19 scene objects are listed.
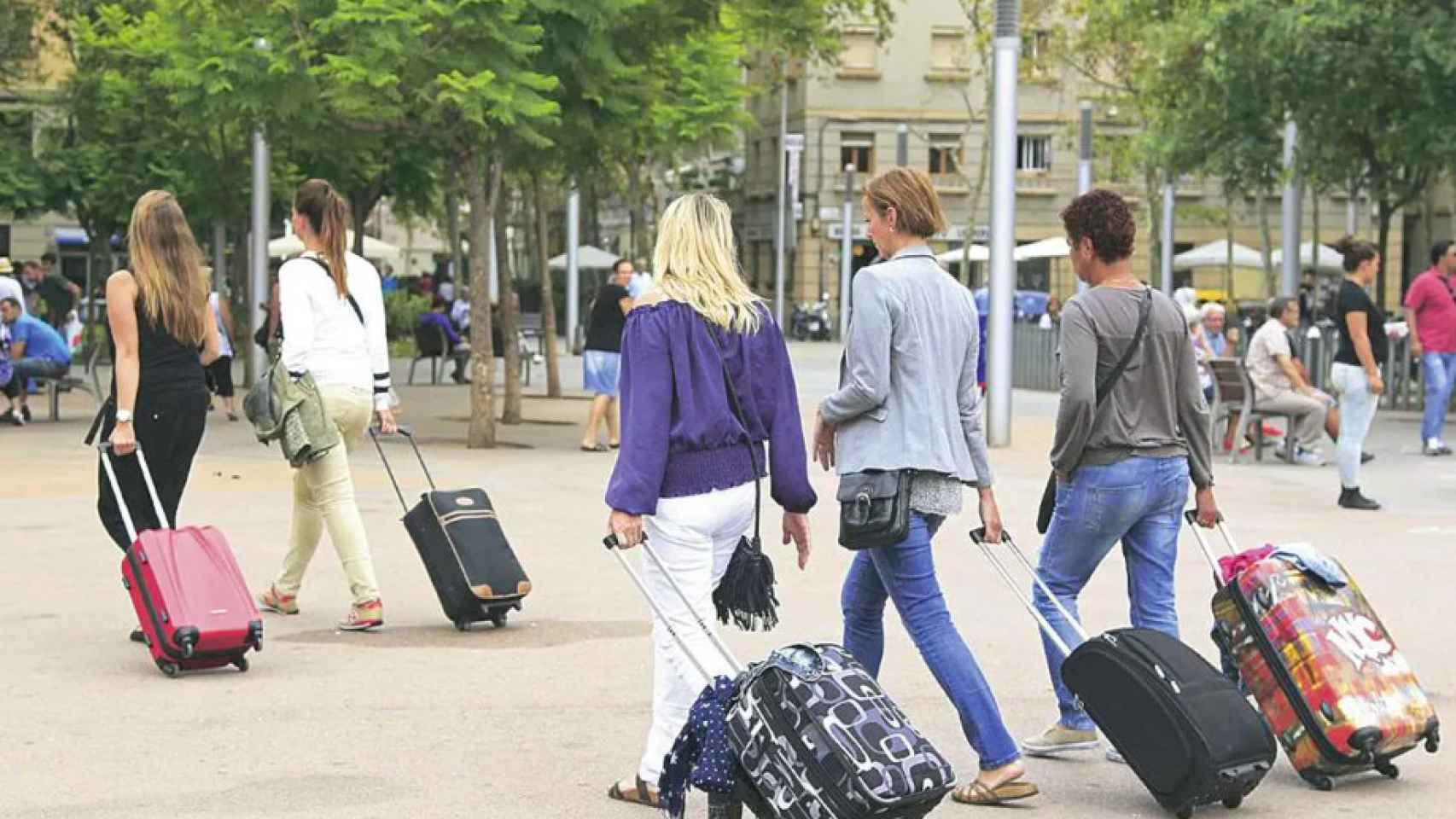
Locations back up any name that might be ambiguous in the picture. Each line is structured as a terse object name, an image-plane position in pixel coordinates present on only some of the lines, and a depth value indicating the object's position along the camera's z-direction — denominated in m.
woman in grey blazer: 6.59
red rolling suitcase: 8.50
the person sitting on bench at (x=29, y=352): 22.94
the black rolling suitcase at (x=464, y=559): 9.77
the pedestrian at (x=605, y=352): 20.22
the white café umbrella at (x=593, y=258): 60.39
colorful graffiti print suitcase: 6.82
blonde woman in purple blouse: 6.28
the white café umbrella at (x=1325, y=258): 53.47
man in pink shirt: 19.58
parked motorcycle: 62.53
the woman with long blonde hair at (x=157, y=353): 9.16
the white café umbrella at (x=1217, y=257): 59.50
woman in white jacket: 9.64
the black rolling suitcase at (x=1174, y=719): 6.31
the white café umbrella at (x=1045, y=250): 53.50
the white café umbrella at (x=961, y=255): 58.81
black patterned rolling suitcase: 5.52
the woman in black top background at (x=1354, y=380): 15.38
